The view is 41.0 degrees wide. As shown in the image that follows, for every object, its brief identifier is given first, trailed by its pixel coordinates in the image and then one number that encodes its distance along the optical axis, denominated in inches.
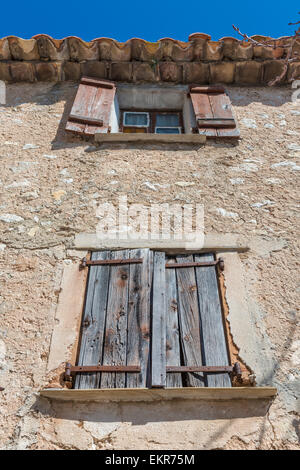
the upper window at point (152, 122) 180.7
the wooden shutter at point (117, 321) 93.1
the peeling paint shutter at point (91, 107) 156.6
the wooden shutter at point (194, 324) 92.6
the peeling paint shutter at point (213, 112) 157.9
